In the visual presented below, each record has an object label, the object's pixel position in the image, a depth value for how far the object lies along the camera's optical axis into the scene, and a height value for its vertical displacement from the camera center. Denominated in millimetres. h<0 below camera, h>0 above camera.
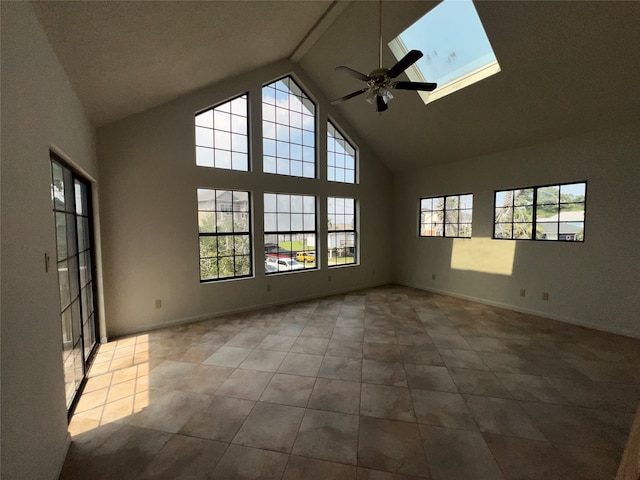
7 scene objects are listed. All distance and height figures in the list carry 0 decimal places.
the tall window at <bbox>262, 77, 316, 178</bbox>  4938 +1880
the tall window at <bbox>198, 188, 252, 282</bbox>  4371 -101
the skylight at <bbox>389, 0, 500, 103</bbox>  3307 +2473
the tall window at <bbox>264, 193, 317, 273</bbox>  5035 -93
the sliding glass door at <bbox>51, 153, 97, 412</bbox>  2270 -410
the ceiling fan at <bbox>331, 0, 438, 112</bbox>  2546 +1472
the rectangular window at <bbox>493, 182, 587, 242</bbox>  4066 +220
